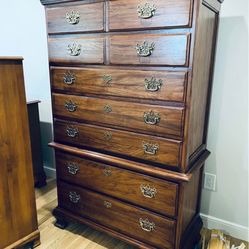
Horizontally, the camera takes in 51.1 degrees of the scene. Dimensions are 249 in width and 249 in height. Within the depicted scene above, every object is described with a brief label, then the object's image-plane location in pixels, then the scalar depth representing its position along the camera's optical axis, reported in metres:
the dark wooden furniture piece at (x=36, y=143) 2.30
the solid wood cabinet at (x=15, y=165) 1.42
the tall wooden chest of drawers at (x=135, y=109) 1.24
